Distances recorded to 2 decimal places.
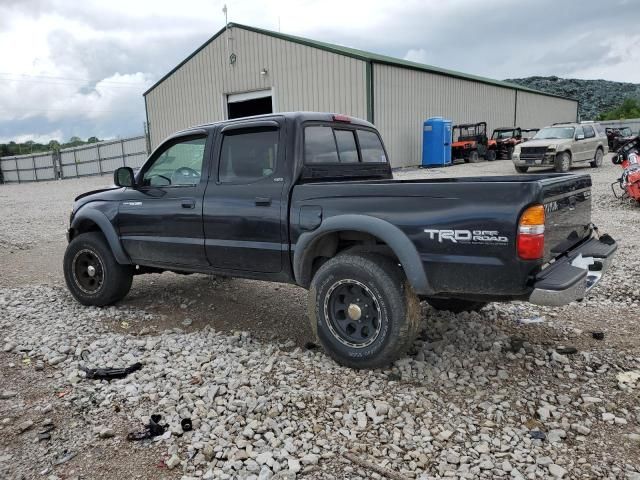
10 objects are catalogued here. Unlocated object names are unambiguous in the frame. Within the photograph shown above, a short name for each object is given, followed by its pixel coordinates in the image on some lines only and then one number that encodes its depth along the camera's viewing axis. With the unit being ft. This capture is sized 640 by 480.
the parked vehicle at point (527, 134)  104.97
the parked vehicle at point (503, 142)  82.69
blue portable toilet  72.90
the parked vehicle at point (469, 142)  79.56
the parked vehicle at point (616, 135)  92.07
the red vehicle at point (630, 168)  33.17
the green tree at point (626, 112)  150.41
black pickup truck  10.43
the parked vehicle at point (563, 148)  57.16
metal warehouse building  64.08
